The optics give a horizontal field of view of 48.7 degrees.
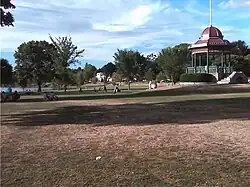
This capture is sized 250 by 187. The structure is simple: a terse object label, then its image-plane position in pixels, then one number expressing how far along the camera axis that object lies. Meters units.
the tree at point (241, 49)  66.69
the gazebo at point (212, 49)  34.99
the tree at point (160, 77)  55.06
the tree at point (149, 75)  60.69
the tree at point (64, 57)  47.94
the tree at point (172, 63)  45.71
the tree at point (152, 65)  66.79
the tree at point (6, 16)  12.78
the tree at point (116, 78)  66.10
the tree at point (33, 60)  55.03
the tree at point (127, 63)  51.17
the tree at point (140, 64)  53.84
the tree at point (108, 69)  104.41
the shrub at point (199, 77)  32.34
